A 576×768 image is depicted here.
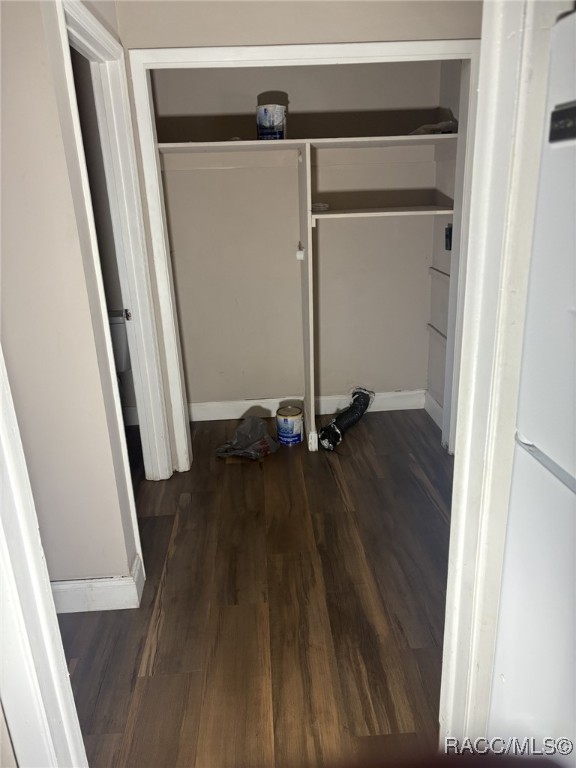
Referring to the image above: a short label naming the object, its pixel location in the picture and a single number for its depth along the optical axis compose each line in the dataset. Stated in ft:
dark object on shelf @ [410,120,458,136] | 9.25
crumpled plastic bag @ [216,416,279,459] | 10.36
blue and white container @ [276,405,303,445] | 10.60
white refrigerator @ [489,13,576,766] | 2.62
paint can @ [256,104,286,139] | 9.14
